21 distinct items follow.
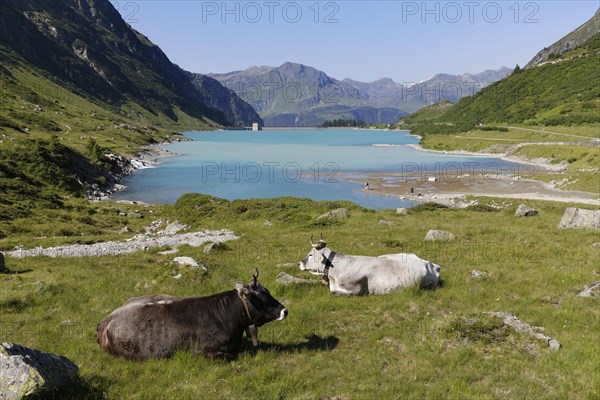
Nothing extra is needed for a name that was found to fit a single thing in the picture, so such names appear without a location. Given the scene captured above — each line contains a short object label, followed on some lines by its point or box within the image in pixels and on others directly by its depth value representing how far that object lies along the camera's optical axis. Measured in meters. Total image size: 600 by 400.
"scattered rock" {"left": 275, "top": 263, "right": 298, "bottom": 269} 18.71
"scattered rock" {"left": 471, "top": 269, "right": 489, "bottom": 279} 16.08
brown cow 9.34
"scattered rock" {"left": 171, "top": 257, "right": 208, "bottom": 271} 17.78
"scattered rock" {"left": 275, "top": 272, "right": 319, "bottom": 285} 15.31
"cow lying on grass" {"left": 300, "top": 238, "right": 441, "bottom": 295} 14.67
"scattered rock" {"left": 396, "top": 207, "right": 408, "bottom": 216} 40.87
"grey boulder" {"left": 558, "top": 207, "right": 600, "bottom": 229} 25.86
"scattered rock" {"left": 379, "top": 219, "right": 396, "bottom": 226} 32.66
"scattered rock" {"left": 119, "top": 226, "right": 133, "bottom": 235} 40.09
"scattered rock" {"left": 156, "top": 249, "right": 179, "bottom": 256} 25.44
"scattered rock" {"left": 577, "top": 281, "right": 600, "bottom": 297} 13.52
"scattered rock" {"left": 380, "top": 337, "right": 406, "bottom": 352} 10.35
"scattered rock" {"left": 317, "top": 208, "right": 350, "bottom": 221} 38.22
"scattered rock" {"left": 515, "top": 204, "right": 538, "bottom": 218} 34.91
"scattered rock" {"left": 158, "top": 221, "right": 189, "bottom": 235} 41.51
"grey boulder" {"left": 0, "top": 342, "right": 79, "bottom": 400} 6.56
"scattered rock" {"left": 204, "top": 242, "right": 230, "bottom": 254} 24.80
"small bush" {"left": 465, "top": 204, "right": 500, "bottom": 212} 42.56
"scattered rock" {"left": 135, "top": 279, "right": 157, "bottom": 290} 15.31
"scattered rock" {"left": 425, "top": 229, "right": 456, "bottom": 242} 24.28
